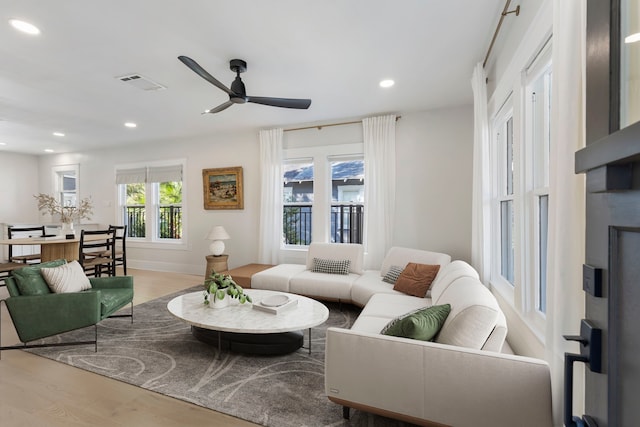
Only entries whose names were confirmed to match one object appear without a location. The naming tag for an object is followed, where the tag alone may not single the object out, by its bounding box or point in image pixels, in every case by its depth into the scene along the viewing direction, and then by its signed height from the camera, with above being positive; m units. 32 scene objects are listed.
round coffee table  2.35 -0.87
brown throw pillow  3.15 -0.71
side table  4.89 -0.84
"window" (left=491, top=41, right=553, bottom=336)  1.84 +0.19
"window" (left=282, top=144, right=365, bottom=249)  4.78 +0.34
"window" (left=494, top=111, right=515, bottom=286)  2.63 +0.16
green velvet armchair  2.46 -0.80
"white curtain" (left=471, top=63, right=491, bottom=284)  2.88 +0.49
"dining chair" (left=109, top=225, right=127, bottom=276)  4.99 -0.73
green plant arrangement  2.73 -0.70
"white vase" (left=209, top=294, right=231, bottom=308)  2.74 -0.81
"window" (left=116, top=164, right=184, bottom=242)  6.06 +0.22
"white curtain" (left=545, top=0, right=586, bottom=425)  1.06 +0.08
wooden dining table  4.33 -0.52
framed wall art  5.41 +0.44
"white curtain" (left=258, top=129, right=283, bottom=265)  5.02 +0.23
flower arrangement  4.99 +0.00
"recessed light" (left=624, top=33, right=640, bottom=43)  0.64 +0.37
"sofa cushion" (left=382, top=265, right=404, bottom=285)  3.58 -0.74
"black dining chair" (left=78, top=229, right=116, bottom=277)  4.44 -0.72
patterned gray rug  1.89 -1.22
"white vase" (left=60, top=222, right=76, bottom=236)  4.90 -0.26
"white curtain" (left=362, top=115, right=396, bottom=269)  4.37 +0.39
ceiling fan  2.81 +1.08
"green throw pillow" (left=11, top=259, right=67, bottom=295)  2.54 -0.59
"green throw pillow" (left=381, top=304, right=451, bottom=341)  1.67 -0.63
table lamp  4.95 -0.42
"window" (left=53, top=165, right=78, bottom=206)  7.13 +0.64
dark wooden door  0.55 -0.04
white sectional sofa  1.40 -0.81
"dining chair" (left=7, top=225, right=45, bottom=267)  4.61 -0.41
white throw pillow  2.72 -0.61
